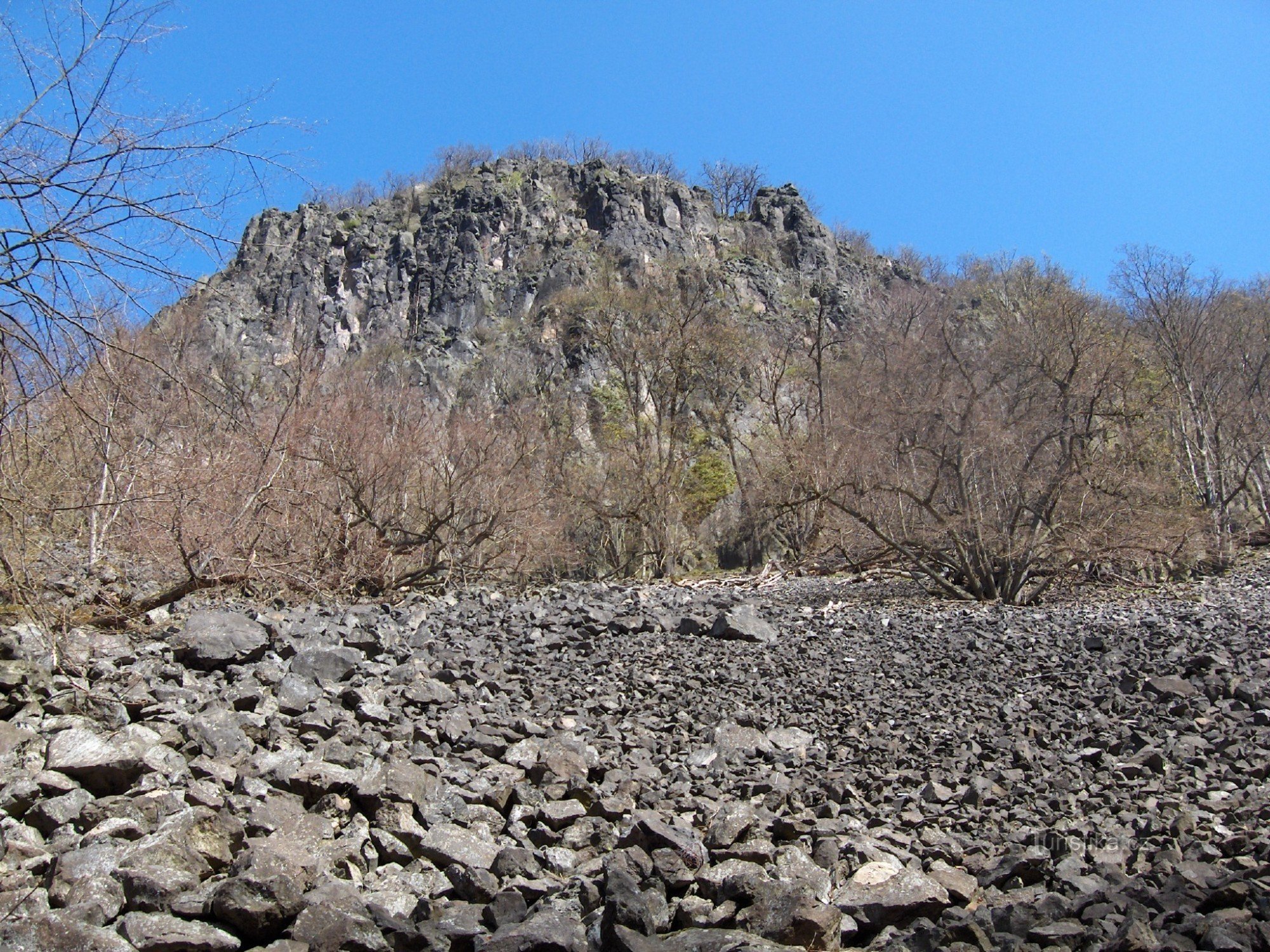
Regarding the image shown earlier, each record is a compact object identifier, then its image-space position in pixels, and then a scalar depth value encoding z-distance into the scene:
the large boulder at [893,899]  3.32
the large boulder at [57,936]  2.85
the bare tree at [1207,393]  19.42
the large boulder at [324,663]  5.67
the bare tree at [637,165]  65.81
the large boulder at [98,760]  3.90
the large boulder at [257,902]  3.05
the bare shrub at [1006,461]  11.81
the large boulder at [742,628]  8.33
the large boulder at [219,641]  5.53
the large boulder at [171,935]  2.93
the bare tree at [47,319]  2.89
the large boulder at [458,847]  3.75
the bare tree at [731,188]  68.19
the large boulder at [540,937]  2.98
